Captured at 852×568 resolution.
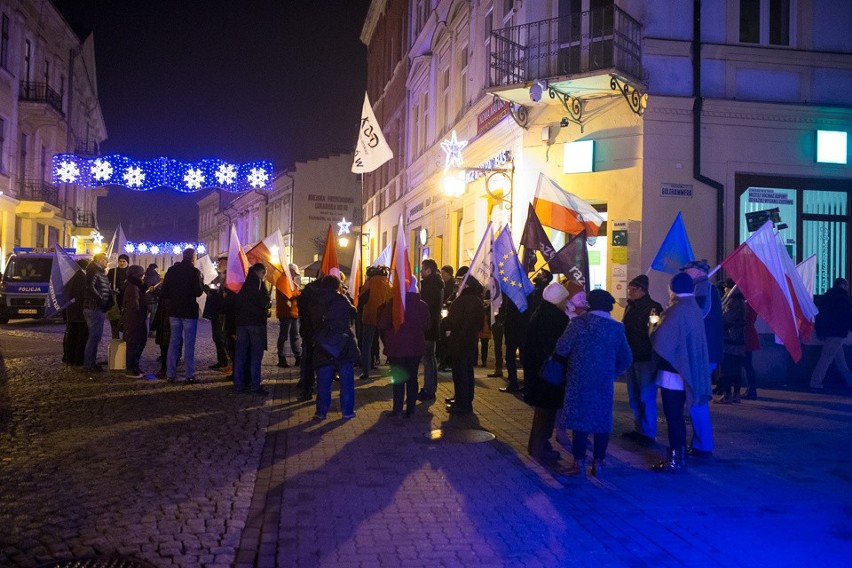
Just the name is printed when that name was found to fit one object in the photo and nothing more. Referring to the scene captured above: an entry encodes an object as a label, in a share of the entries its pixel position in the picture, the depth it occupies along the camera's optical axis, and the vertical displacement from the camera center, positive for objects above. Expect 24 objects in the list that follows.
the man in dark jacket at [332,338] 9.01 -0.57
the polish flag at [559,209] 11.72 +1.26
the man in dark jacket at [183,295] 11.35 -0.15
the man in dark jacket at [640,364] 8.16 -0.73
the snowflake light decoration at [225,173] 23.41 +3.35
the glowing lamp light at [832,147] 15.03 +2.93
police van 25.12 -0.14
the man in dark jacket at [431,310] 10.88 -0.30
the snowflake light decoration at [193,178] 23.36 +3.18
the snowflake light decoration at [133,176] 23.45 +3.20
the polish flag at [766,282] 9.49 +0.20
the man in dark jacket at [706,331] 7.53 -0.36
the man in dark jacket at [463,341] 9.61 -0.61
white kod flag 19.12 +3.54
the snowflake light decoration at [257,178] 23.39 +3.24
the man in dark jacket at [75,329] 12.90 -0.81
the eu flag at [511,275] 9.80 +0.22
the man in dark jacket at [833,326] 12.48 -0.41
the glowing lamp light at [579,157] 15.09 +2.65
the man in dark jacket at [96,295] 12.26 -0.19
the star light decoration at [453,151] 19.94 +3.60
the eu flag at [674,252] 9.34 +0.53
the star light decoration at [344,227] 44.31 +3.47
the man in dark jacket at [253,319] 10.77 -0.45
